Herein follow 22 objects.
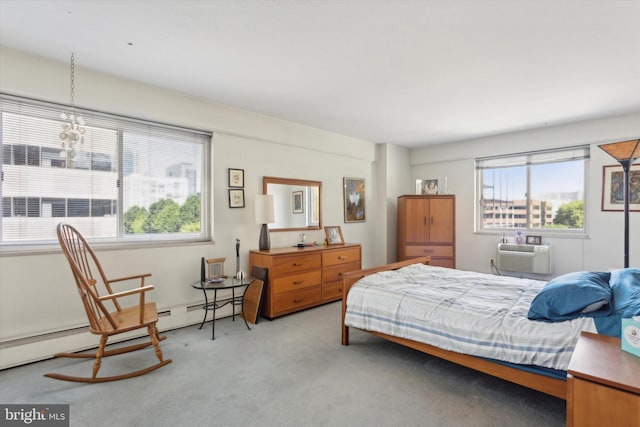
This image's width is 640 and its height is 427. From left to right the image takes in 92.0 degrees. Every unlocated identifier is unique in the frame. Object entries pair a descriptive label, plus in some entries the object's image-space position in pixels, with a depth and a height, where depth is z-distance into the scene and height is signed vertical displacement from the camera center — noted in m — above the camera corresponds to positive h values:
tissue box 1.37 -0.56
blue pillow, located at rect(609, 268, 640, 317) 1.64 -0.47
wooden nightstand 1.14 -0.69
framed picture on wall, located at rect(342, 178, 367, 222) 5.29 +0.20
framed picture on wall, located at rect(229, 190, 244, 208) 3.83 +0.16
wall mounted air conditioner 4.55 -0.70
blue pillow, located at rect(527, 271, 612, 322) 1.81 -0.53
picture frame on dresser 4.81 -0.37
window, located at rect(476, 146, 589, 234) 4.56 +0.34
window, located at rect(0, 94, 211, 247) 2.64 +0.33
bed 1.79 -0.73
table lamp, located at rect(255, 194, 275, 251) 3.85 +0.03
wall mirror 4.31 +0.13
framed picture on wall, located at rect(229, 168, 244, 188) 3.84 +0.42
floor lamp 2.40 +0.46
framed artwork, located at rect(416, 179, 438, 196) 5.65 +0.45
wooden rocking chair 2.25 -0.82
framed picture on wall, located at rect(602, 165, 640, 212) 3.98 +0.31
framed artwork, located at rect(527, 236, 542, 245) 4.77 -0.44
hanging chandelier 2.46 +0.62
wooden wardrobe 5.33 -0.30
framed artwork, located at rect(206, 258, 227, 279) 3.55 -0.65
